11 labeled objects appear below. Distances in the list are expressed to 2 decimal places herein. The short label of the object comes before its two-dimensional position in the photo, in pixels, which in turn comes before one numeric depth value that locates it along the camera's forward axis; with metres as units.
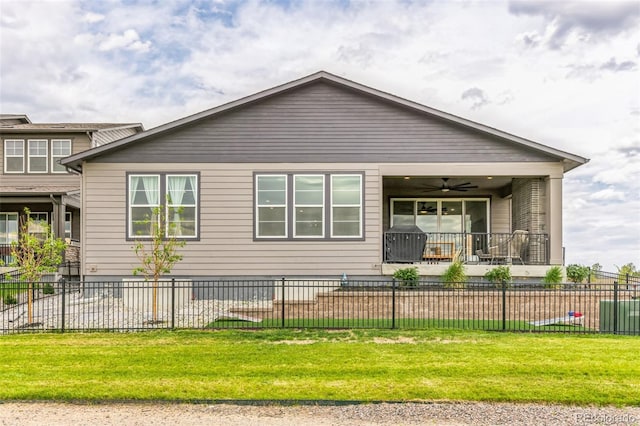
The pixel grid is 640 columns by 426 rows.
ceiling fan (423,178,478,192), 18.19
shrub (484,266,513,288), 15.20
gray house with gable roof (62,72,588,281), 15.88
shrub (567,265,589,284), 15.64
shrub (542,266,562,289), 14.94
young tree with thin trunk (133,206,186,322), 13.70
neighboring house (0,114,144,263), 23.67
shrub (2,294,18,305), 14.85
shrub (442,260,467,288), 14.96
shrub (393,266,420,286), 14.95
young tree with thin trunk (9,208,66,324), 13.77
